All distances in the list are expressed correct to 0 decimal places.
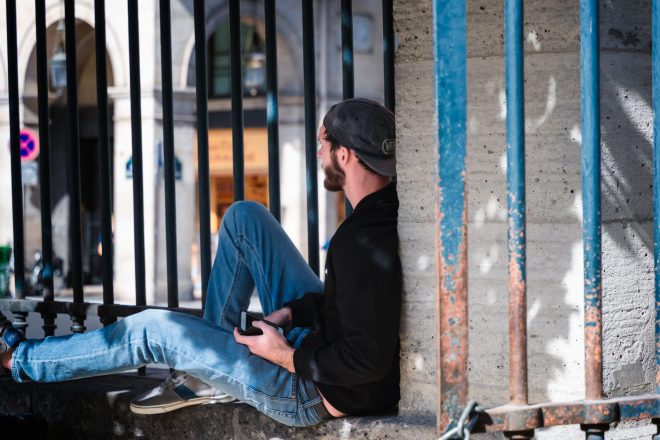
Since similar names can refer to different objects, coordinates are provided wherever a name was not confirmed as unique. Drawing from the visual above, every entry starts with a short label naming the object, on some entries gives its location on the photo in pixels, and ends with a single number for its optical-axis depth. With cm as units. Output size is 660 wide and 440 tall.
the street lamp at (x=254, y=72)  1741
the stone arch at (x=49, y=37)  1655
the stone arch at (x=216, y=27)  1683
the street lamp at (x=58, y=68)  1659
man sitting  321
